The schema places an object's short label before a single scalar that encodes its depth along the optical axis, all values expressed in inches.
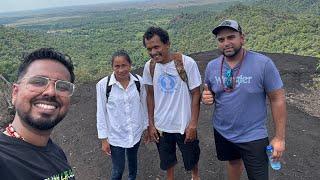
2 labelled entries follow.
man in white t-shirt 76.3
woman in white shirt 77.6
